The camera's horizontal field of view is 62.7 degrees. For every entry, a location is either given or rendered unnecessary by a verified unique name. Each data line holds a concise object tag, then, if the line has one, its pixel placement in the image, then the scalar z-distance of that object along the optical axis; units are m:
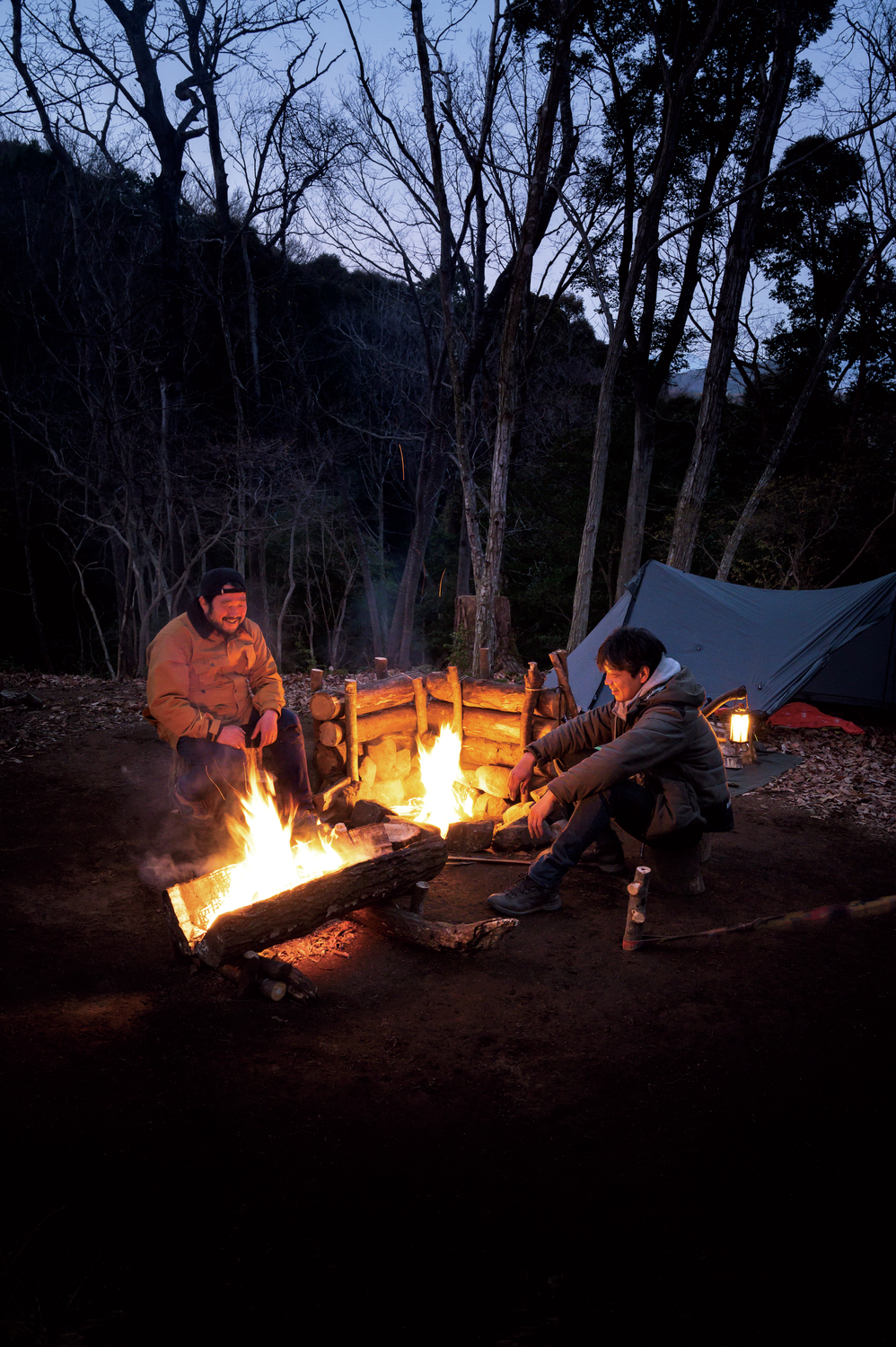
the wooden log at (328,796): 4.80
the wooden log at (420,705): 5.29
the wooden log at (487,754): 5.31
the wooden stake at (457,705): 5.27
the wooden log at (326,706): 4.86
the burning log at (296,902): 2.83
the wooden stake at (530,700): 5.07
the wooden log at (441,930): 3.20
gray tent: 7.19
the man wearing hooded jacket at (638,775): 3.39
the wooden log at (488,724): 5.14
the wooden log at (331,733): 4.93
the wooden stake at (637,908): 3.28
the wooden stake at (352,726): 4.87
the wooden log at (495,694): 5.07
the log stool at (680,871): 3.86
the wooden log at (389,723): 5.14
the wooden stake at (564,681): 5.07
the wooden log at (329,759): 5.02
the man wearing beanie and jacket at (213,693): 3.97
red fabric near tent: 7.87
